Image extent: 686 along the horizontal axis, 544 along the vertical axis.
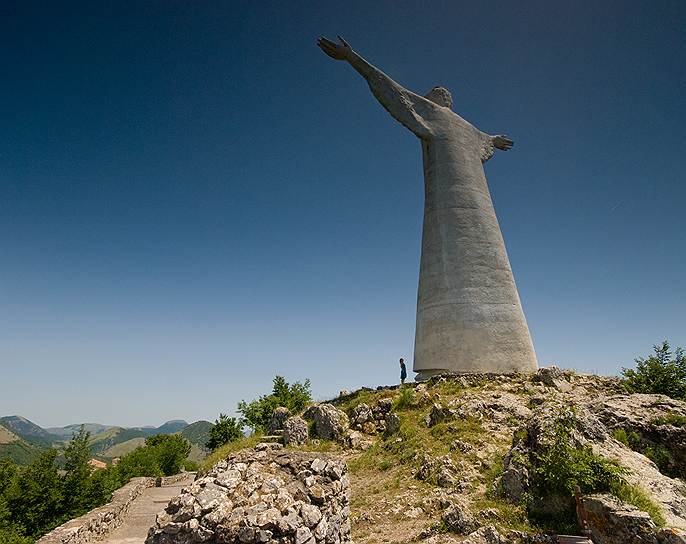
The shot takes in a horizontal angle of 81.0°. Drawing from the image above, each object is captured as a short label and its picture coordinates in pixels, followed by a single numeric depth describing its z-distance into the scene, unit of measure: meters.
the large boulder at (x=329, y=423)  12.61
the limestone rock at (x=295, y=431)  12.69
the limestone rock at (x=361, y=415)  13.07
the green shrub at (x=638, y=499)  5.86
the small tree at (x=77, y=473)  20.97
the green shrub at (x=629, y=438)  8.73
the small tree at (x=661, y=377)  11.59
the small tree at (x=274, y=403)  23.06
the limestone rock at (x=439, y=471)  8.73
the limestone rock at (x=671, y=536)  5.18
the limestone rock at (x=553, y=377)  13.02
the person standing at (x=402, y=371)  18.00
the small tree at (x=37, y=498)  19.41
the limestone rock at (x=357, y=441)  11.81
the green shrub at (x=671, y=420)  8.77
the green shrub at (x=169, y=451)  48.06
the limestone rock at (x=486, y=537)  6.57
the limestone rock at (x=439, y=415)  11.43
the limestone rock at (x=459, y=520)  7.08
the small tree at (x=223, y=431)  27.77
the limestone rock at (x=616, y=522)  5.45
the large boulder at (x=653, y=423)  8.40
